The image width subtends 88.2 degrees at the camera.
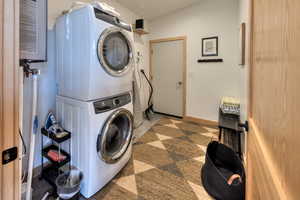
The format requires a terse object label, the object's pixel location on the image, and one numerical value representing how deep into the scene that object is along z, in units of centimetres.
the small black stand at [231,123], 227
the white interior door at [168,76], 404
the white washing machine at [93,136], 143
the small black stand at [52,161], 151
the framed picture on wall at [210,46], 345
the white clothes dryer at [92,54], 138
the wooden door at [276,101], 38
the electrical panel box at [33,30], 138
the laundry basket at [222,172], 128
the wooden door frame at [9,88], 56
